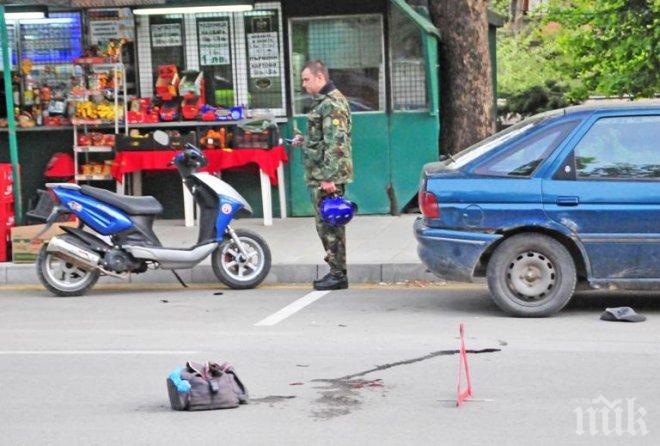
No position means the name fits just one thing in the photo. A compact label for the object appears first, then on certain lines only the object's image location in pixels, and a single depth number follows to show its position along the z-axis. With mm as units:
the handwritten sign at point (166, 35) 16547
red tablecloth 15969
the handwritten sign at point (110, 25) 16484
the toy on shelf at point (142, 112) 16297
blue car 10039
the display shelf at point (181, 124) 16219
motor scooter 11938
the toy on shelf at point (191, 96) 16250
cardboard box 13430
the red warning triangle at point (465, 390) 7434
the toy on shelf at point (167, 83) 16328
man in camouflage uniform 11852
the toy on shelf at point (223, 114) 16219
